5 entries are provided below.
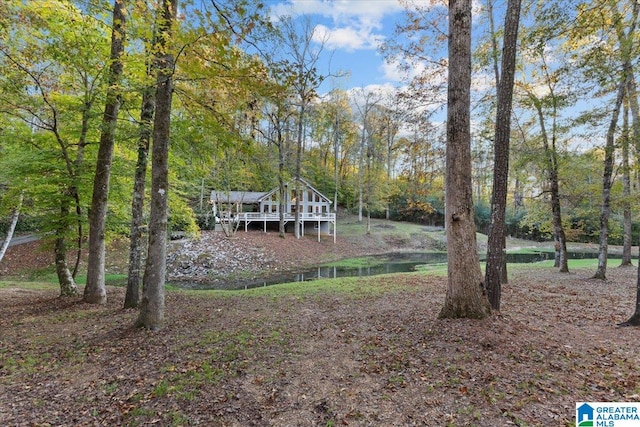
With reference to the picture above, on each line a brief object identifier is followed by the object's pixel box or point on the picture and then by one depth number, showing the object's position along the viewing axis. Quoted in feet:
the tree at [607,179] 31.45
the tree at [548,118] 34.30
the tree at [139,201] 21.31
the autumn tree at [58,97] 19.93
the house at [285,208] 80.84
